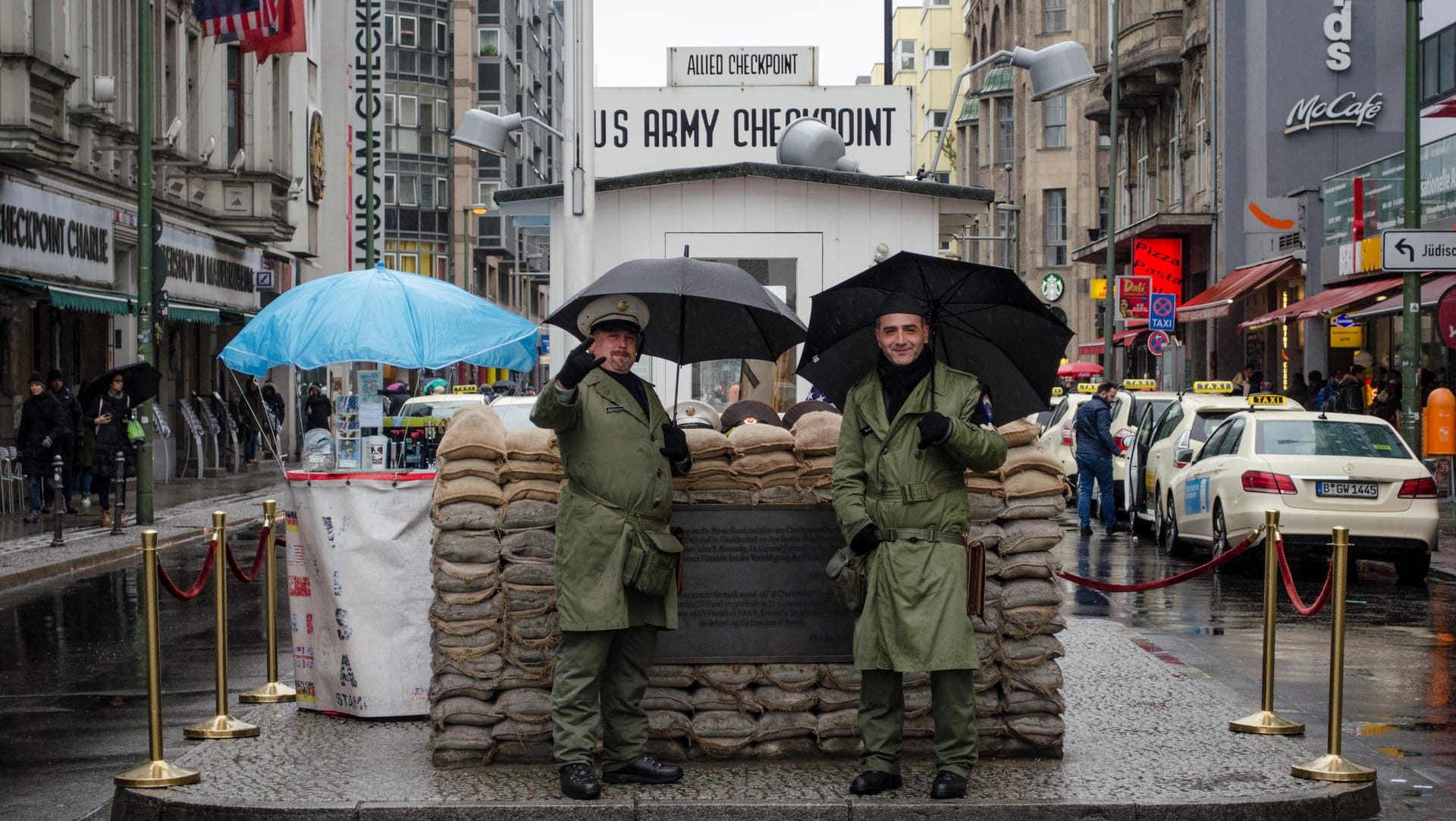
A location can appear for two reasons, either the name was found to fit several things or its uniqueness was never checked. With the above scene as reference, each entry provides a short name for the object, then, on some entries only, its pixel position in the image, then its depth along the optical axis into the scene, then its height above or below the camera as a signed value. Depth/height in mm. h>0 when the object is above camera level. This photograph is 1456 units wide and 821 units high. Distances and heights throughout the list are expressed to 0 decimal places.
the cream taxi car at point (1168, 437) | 19609 -549
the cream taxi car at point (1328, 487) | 15469 -867
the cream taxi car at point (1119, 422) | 23594 -474
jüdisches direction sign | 18672 +1455
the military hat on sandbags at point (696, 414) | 9316 -144
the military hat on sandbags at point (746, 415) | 9398 -132
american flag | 29188 +6179
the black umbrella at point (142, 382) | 21984 +110
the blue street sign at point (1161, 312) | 35688 +1563
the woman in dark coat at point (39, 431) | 22797 -505
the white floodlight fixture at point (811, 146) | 13969 +1931
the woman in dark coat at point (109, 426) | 23406 -462
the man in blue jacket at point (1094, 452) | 21531 -759
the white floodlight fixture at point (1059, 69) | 16062 +2925
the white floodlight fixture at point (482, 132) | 15969 +2335
